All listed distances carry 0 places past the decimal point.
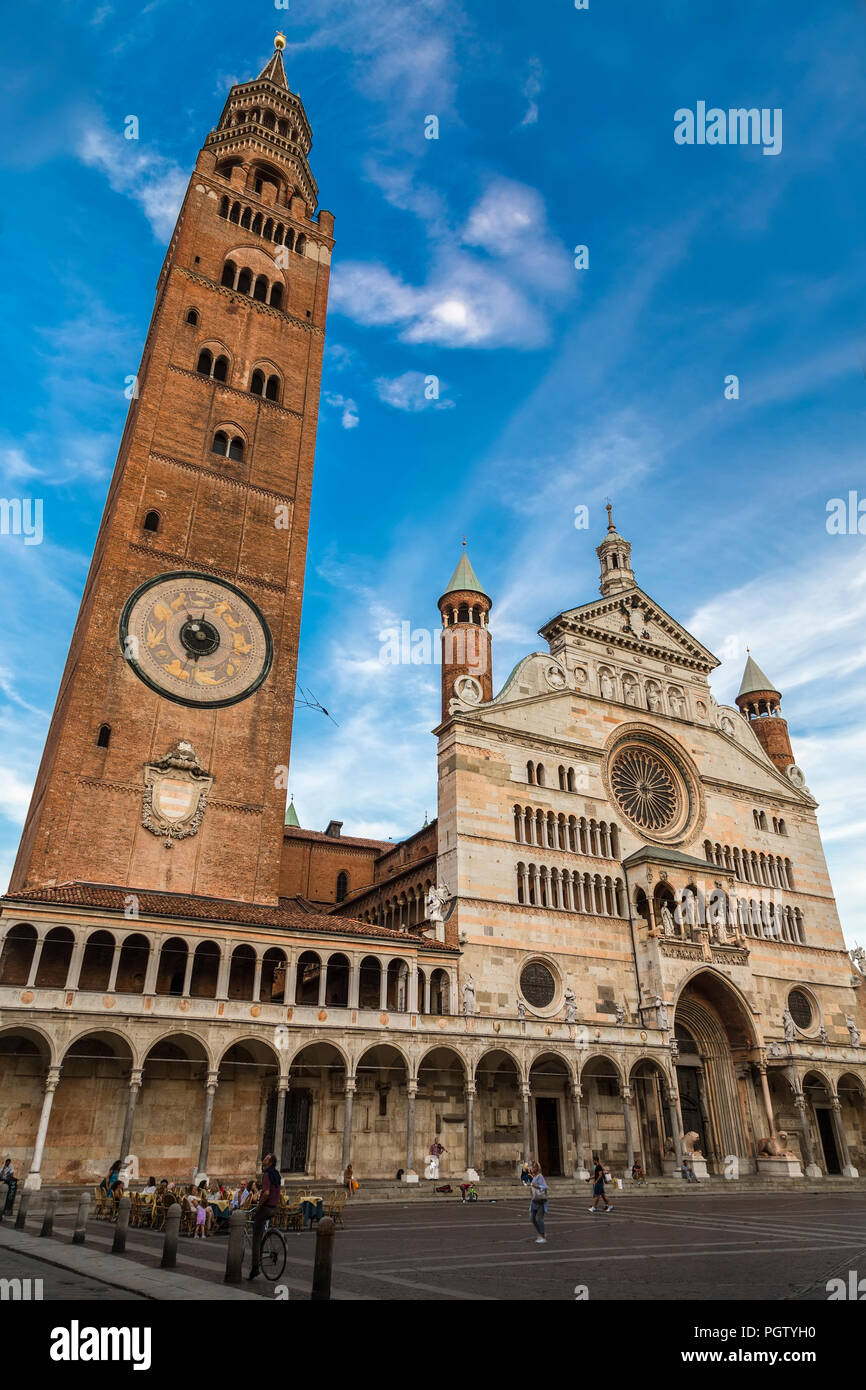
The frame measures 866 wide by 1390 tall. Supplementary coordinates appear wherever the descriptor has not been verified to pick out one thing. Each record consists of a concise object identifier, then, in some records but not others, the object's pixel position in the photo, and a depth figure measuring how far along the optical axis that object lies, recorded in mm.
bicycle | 10297
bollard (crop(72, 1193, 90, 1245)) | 12578
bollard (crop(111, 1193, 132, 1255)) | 11695
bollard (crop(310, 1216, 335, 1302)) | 8008
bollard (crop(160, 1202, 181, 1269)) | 10312
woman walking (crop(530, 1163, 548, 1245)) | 14461
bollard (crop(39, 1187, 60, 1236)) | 13198
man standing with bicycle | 10188
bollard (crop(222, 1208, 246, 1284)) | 9578
